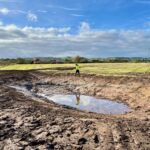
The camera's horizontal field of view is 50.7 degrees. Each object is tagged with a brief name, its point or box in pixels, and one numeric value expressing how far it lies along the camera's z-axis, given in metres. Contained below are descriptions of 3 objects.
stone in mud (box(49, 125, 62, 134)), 6.78
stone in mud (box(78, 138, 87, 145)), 6.17
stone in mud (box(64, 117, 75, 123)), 7.54
